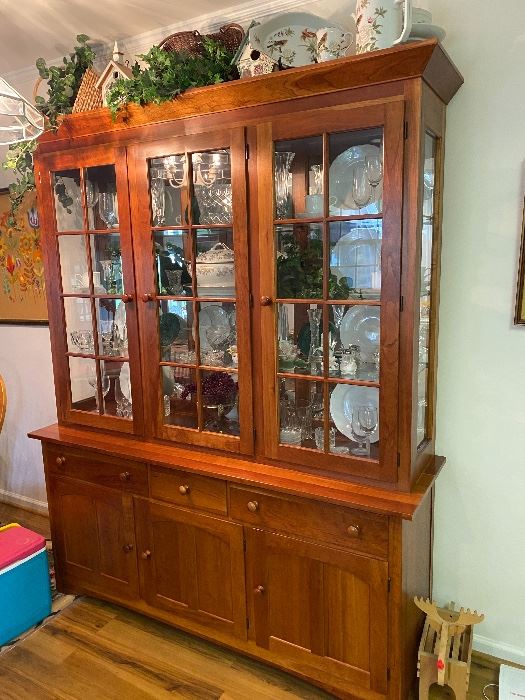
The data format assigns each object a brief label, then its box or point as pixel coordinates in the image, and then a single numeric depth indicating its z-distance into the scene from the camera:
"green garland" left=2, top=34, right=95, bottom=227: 2.15
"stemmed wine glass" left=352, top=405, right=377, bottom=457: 1.79
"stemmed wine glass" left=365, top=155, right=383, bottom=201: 1.63
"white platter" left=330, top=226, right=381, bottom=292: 1.67
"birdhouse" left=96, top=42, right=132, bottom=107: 1.96
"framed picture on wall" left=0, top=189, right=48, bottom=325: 2.89
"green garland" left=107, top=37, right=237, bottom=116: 1.78
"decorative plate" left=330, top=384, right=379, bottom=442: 1.78
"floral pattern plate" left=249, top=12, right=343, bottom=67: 1.78
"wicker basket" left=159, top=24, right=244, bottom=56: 1.87
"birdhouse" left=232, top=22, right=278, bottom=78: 1.75
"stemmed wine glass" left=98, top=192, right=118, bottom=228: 2.12
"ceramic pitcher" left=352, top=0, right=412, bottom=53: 1.52
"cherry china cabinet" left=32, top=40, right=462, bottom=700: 1.64
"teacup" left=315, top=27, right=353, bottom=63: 1.69
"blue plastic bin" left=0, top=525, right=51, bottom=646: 2.23
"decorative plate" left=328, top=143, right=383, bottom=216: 1.66
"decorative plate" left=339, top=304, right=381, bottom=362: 1.74
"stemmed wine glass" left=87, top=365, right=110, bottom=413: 2.32
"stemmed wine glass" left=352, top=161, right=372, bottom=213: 1.67
